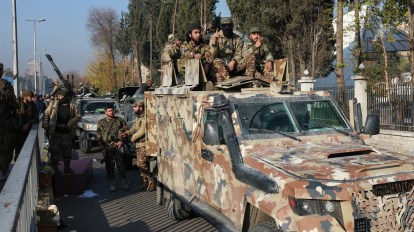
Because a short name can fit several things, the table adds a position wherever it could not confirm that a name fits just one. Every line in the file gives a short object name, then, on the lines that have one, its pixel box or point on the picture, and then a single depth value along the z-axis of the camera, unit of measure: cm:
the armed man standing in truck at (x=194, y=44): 734
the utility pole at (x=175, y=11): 4249
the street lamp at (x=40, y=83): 6055
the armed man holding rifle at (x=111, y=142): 930
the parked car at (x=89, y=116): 1485
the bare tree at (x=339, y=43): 1791
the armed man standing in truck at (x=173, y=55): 773
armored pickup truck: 389
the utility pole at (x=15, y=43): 2005
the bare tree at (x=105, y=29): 5659
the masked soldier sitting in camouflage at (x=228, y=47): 705
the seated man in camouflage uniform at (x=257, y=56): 705
